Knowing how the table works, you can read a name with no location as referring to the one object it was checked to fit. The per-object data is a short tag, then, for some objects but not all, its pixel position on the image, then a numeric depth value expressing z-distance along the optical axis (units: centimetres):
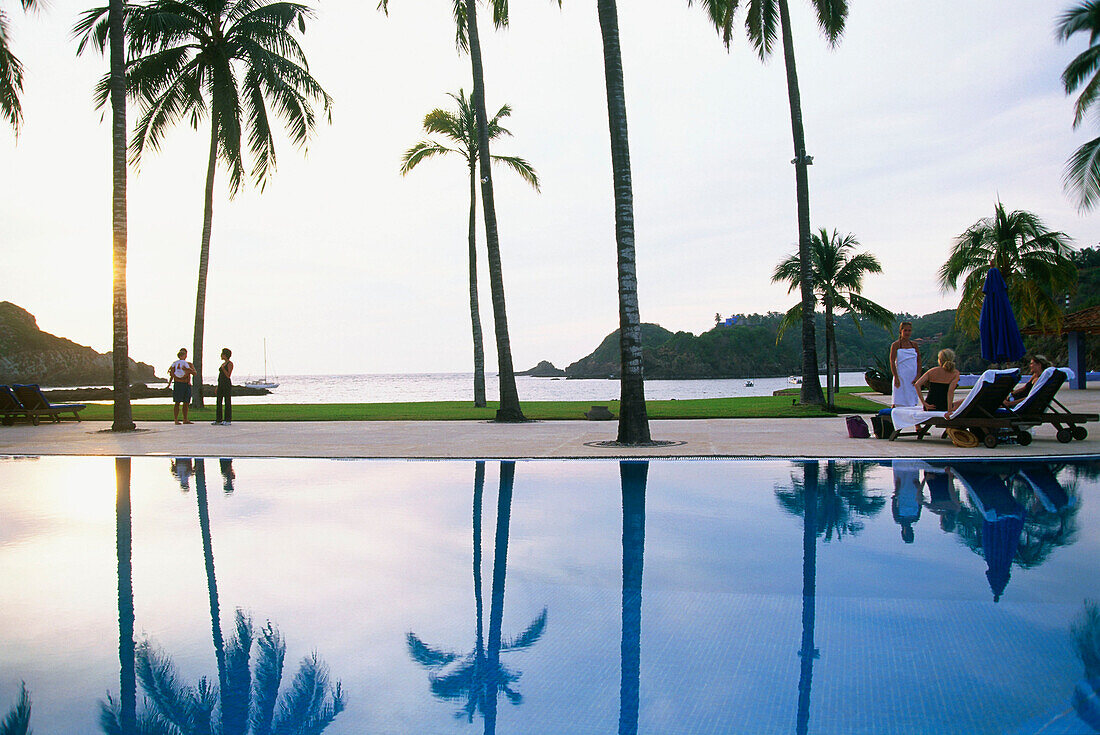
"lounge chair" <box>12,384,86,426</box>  1889
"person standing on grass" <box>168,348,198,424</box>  1798
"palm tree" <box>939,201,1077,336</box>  3134
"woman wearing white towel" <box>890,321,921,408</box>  1230
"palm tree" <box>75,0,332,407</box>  2117
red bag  1215
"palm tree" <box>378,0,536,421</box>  1839
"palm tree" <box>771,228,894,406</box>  4012
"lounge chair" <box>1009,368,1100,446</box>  1076
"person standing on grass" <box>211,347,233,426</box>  1714
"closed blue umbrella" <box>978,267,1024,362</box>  1527
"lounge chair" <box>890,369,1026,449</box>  1040
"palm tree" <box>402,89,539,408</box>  2767
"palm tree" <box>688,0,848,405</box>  1964
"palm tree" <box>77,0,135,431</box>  1602
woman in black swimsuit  1177
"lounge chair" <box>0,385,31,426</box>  1869
